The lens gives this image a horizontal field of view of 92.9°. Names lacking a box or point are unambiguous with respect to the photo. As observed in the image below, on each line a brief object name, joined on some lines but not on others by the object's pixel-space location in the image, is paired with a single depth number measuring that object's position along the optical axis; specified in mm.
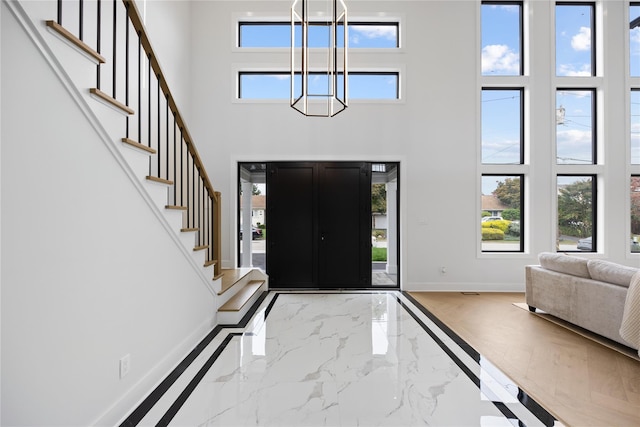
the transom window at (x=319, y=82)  5523
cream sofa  3004
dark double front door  5488
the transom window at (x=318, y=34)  5516
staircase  1509
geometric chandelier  5340
